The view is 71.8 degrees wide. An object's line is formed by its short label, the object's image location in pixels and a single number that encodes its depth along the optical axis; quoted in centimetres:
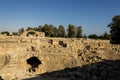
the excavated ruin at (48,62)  680
